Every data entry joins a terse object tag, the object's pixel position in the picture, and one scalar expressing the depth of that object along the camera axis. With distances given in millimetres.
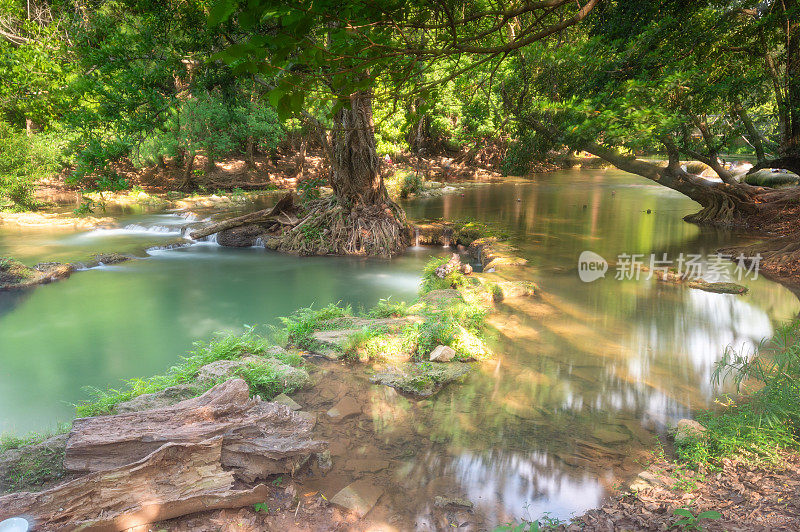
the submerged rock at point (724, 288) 8773
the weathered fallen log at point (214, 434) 3211
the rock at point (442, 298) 7604
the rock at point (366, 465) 3871
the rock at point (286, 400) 4727
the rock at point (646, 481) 3510
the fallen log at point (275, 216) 13945
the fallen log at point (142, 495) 2754
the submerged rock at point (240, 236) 13969
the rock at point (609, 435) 4281
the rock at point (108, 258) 11953
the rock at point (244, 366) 4934
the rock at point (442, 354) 5926
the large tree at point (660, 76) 8672
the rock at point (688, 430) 3965
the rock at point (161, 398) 4340
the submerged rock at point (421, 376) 5207
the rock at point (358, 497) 3367
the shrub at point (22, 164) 15363
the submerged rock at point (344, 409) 4684
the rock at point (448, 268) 9609
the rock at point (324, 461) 3789
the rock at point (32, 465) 3205
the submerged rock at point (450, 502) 3484
